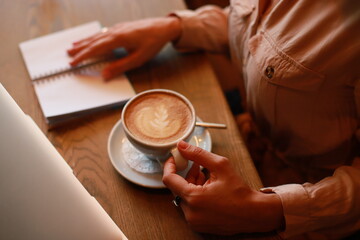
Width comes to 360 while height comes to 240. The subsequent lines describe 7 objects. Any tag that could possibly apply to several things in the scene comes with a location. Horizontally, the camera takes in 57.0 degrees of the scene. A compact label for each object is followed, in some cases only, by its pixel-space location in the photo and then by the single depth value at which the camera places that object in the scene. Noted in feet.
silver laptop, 1.37
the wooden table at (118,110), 2.24
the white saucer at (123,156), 2.32
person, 2.12
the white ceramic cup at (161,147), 2.20
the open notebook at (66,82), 2.79
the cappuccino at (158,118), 2.33
